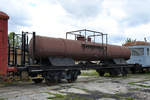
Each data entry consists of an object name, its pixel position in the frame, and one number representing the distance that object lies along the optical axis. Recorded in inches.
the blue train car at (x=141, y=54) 562.1
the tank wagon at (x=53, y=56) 296.3
